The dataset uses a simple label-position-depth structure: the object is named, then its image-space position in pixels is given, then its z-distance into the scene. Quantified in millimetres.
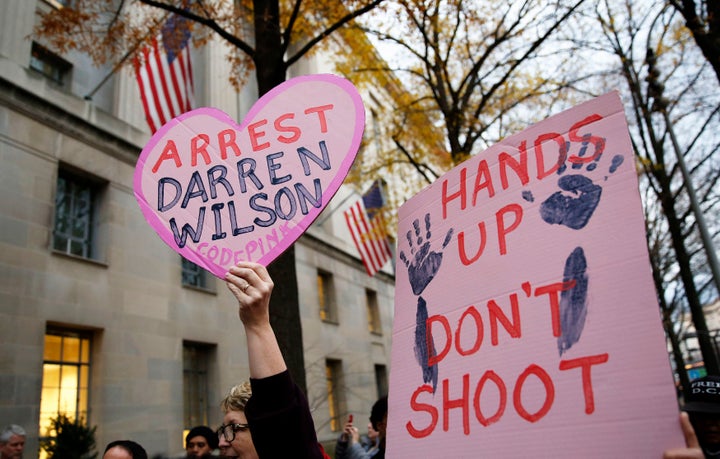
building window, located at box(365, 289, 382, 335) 21609
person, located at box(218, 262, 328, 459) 1592
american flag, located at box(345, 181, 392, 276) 15141
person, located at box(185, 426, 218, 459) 4895
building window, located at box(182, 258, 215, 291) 12633
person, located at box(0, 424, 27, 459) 5785
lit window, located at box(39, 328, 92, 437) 8766
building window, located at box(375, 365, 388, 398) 20630
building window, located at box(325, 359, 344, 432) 16812
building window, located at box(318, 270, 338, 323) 18250
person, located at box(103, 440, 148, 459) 3303
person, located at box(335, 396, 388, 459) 4540
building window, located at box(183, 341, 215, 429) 11453
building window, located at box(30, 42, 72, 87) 10617
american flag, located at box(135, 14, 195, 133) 10055
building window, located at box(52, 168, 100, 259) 9938
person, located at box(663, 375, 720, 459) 3171
